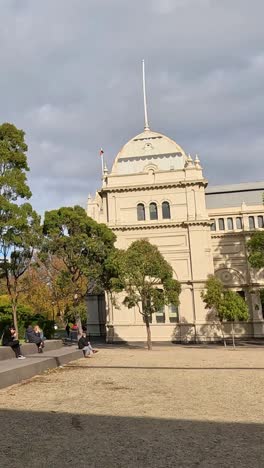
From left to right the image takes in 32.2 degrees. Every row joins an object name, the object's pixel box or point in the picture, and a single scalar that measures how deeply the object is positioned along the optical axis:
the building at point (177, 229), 41.69
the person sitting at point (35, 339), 21.05
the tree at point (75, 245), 32.19
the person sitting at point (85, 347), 24.16
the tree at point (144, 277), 32.47
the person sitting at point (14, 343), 17.80
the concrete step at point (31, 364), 13.10
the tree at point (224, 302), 34.59
